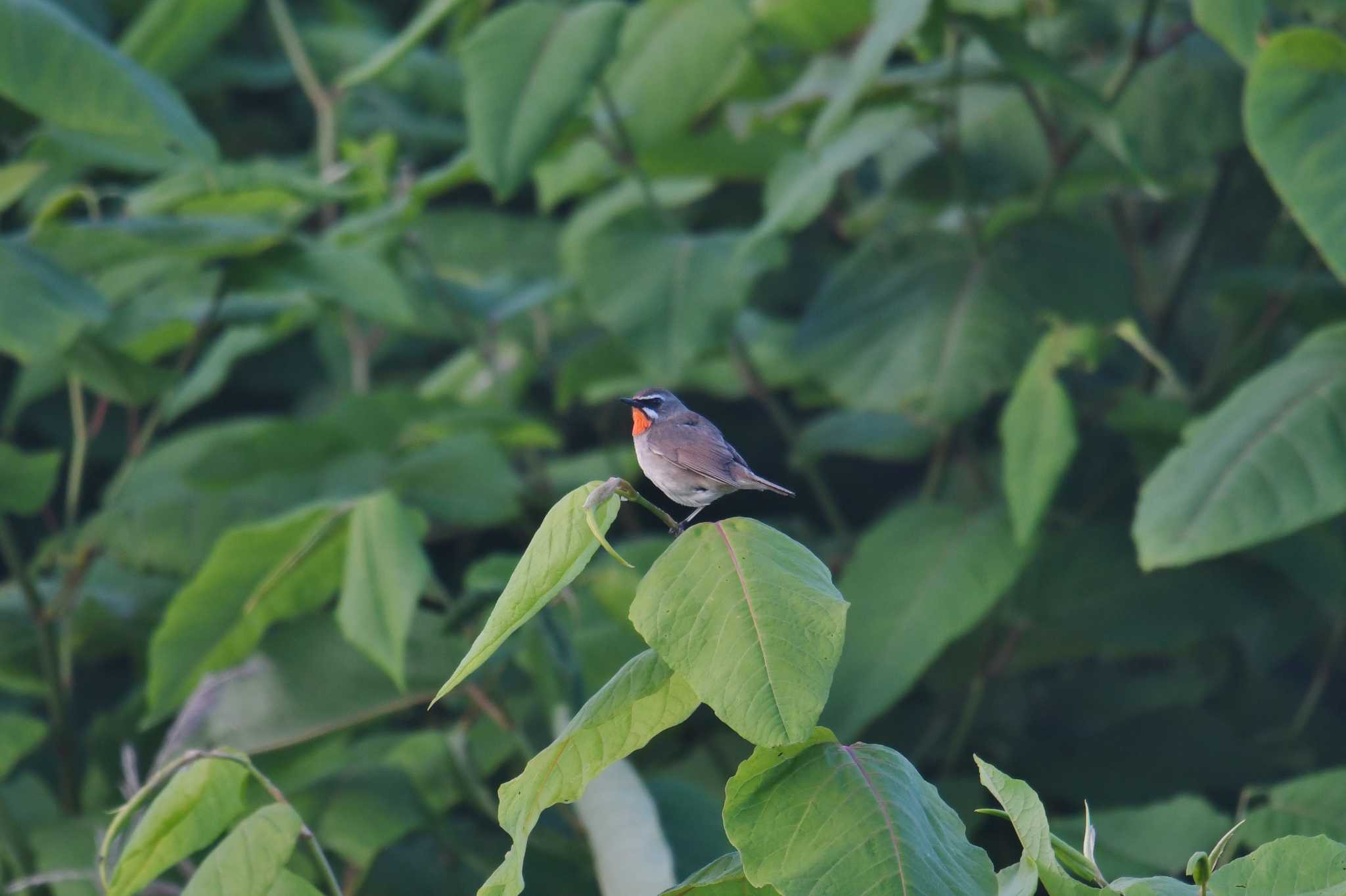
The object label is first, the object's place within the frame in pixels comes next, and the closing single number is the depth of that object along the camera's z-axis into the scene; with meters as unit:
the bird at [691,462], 15.33
